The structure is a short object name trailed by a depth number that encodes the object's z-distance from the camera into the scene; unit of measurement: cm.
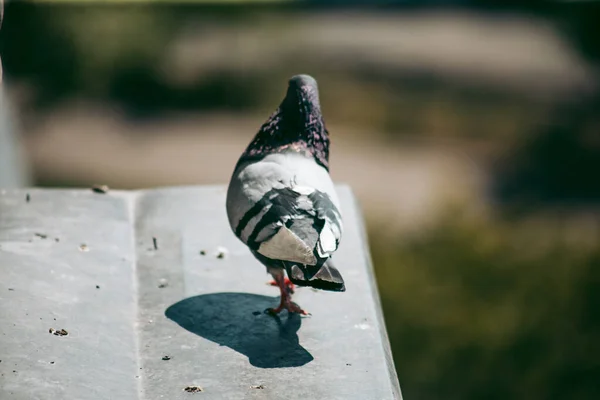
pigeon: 706
